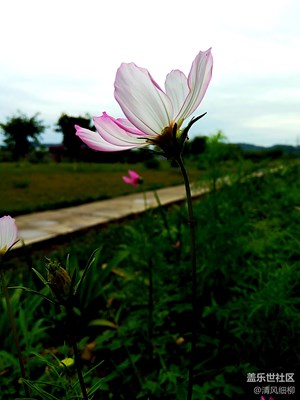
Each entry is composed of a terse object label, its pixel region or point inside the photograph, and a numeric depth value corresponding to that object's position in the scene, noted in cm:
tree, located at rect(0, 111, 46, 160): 2216
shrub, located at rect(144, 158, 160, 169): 1208
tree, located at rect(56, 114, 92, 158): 1305
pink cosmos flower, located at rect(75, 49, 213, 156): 13
